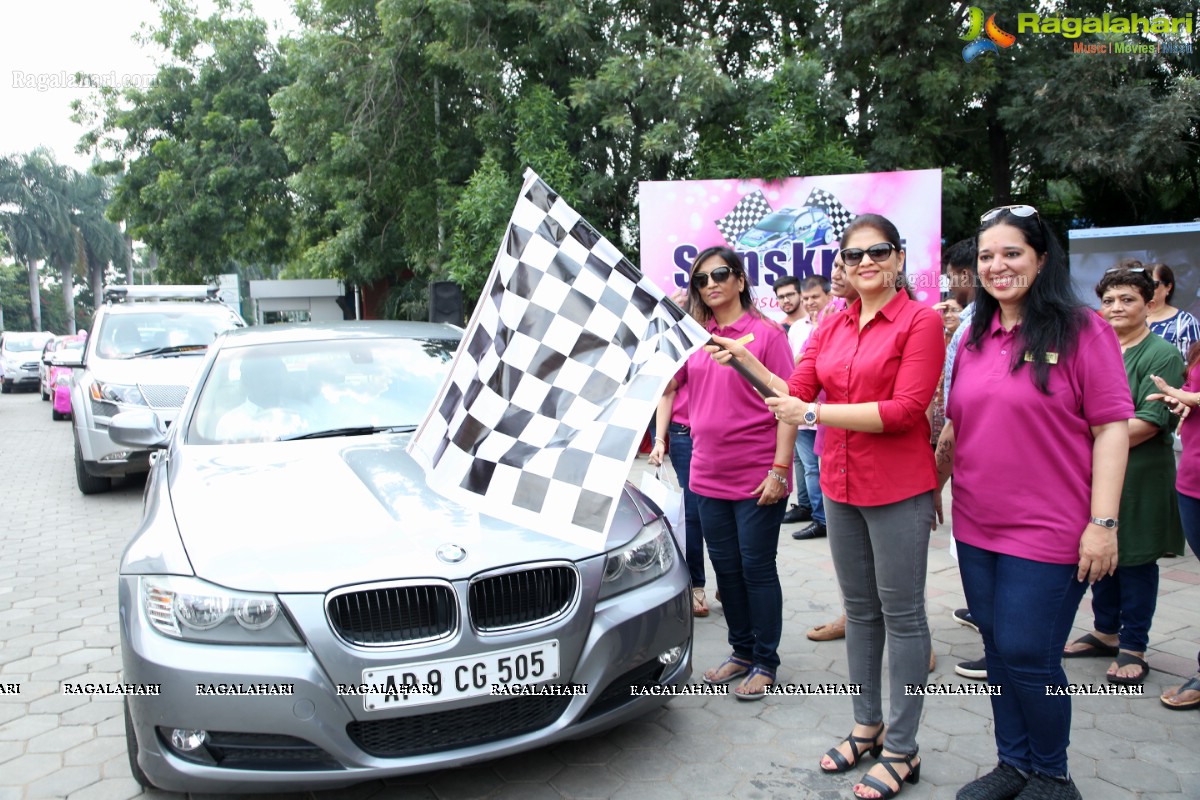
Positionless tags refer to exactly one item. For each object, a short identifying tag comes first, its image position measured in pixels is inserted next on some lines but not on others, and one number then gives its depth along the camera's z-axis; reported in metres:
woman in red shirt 2.68
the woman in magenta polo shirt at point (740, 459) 3.46
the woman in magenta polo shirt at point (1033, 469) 2.43
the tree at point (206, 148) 20.64
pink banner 9.41
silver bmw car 2.54
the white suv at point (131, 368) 7.93
